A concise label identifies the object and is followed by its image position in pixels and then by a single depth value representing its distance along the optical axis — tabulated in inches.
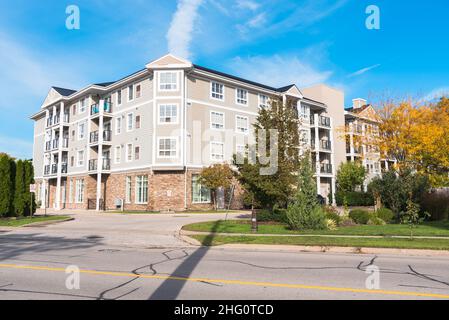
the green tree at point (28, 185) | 1088.8
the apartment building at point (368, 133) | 1325.0
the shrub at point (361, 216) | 823.1
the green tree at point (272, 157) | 784.9
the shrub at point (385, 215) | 845.2
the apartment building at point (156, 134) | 1336.1
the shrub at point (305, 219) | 665.0
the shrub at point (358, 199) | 1670.8
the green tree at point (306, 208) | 660.7
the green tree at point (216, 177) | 1261.1
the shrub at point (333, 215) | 754.1
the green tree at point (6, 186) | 1048.8
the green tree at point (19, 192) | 1071.6
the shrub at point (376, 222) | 806.0
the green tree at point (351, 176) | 1807.3
